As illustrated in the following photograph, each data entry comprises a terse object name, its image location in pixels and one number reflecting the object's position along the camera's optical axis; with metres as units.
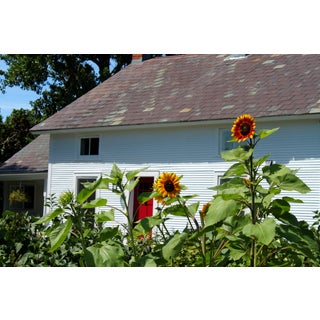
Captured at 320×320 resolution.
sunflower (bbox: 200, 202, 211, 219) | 2.66
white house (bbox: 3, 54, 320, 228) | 12.81
